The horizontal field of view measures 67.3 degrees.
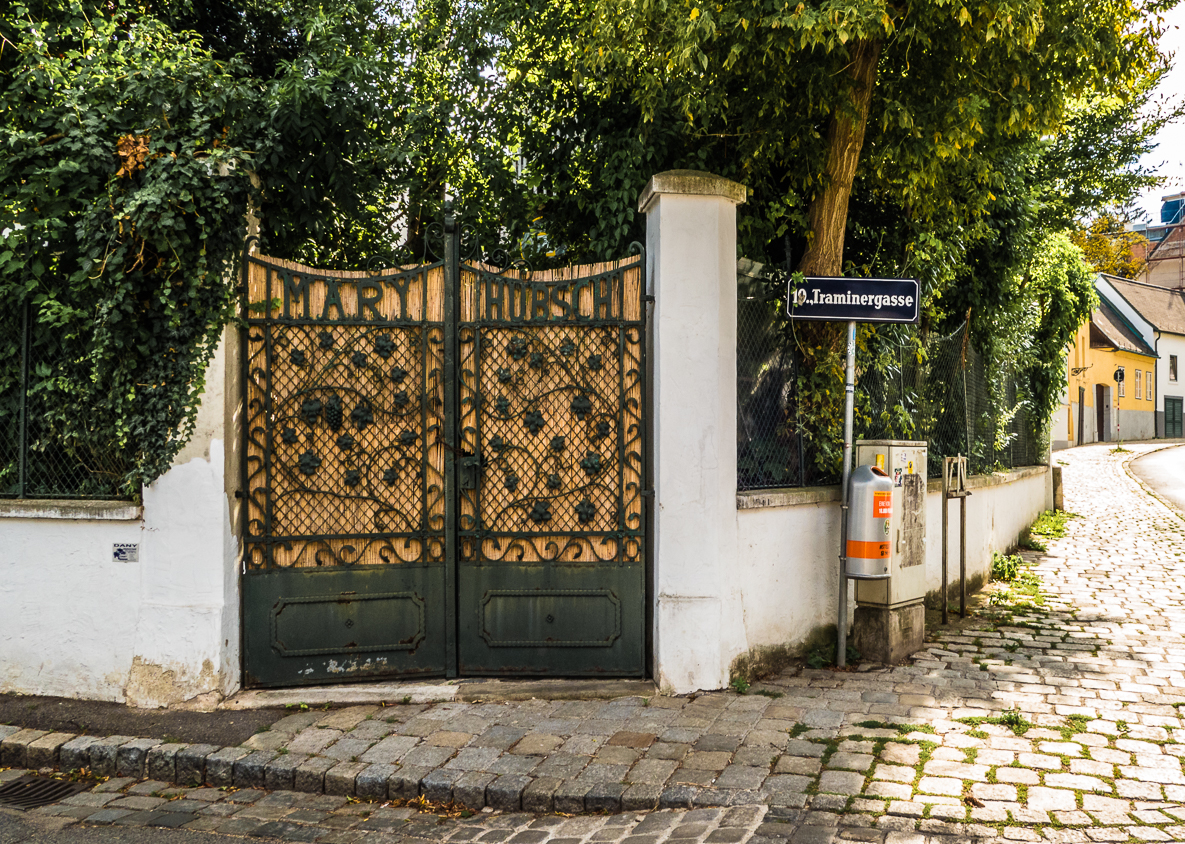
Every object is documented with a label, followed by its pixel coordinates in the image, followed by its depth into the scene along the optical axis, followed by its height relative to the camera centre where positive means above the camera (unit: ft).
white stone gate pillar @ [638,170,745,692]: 18.26 -0.23
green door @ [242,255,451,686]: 18.35 -0.94
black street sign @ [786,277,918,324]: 19.92 +2.94
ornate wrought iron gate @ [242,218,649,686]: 18.60 -0.71
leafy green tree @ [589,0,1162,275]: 17.01 +7.54
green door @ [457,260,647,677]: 18.85 -1.17
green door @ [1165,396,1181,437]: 149.89 +2.16
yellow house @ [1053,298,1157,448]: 122.62 +6.60
